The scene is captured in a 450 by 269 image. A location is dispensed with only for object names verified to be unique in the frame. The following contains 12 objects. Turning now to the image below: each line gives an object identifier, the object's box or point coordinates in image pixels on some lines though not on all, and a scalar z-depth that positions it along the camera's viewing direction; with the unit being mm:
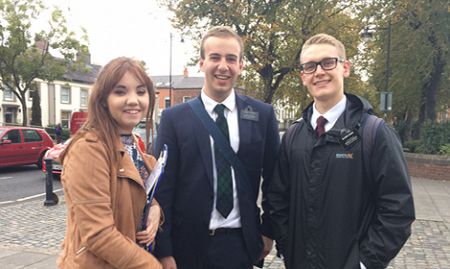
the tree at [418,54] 14195
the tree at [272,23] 14555
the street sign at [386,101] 14770
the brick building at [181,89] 63031
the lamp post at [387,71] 14805
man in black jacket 2082
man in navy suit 2342
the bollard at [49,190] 7878
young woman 1700
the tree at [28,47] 19688
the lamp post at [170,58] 32469
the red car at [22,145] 12414
